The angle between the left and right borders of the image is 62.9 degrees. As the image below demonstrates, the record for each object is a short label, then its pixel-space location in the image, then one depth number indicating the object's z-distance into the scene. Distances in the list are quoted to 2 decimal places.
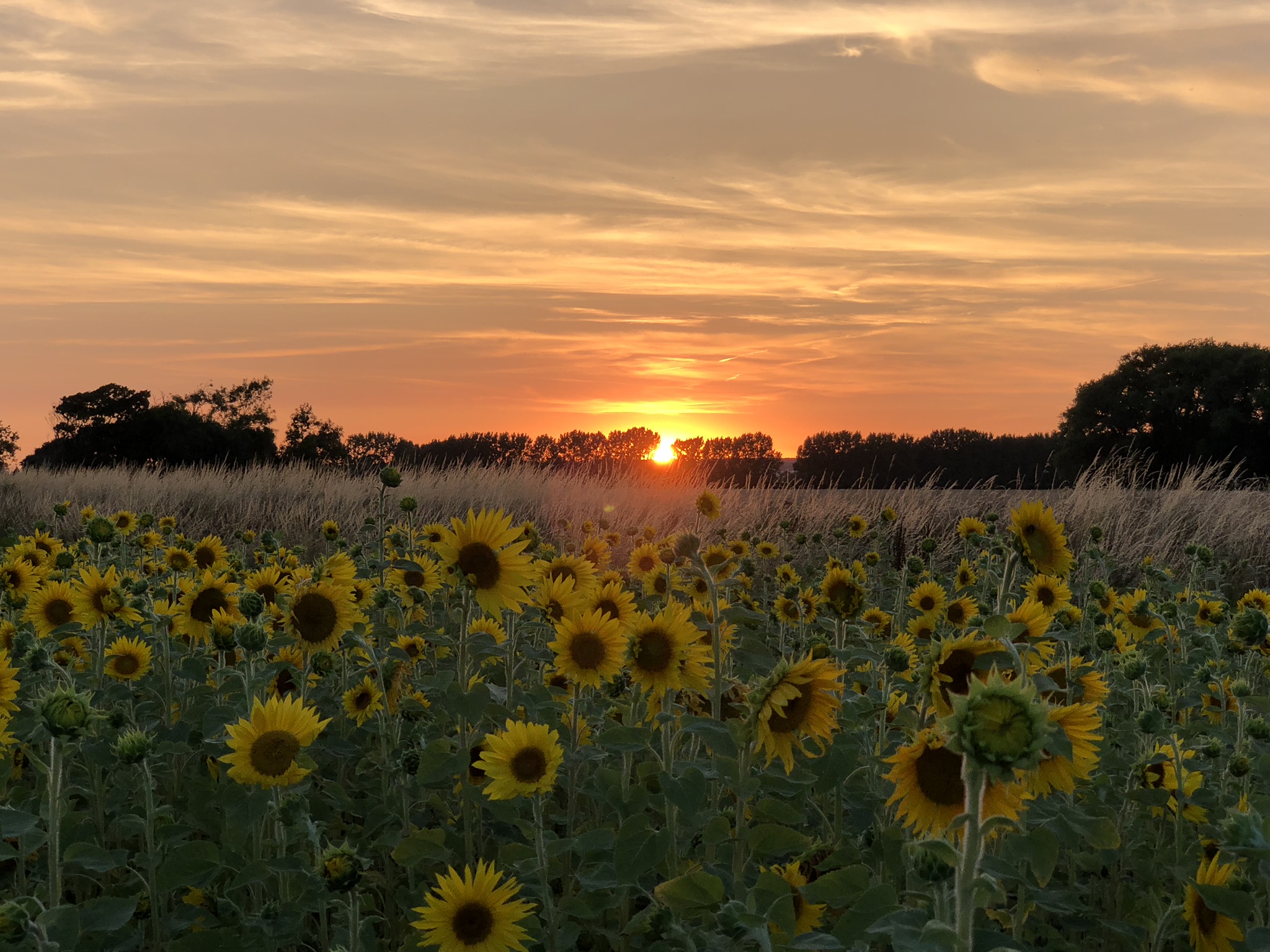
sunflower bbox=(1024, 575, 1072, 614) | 4.11
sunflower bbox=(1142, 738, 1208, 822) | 3.18
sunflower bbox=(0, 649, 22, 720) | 3.05
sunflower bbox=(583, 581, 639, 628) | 3.22
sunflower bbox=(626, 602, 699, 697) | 2.70
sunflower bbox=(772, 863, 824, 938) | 2.34
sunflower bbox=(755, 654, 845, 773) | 2.23
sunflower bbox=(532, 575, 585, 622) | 3.23
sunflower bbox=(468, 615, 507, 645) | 4.28
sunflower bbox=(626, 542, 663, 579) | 5.21
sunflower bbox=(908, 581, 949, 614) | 4.95
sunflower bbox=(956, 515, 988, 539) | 5.68
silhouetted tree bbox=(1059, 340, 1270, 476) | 41.03
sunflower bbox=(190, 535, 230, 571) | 5.70
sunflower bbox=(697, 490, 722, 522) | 6.23
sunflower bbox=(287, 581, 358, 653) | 3.49
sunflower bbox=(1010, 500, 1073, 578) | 2.71
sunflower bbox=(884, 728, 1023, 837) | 1.94
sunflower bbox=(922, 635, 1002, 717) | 2.11
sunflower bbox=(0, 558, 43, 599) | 4.68
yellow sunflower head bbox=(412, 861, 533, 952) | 2.40
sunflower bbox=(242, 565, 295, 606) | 4.19
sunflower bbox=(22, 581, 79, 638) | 4.22
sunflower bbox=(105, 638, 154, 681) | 4.21
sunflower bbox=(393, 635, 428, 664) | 4.20
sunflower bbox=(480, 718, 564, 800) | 2.54
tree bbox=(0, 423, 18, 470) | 58.50
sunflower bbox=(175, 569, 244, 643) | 4.03
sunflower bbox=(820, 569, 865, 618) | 3.35
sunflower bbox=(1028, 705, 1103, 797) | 2.16
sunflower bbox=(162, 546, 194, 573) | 5.50
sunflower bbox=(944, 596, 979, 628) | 4.55
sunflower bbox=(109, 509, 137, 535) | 7.03
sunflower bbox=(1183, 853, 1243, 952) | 2.43
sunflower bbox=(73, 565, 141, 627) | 3.77
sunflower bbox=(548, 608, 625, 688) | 2.94
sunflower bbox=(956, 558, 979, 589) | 6.49
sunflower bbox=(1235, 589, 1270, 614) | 5.53
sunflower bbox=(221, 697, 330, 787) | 2.57
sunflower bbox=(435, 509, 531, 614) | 3.10
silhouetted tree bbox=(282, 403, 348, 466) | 48.50
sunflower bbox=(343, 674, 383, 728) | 3.67
